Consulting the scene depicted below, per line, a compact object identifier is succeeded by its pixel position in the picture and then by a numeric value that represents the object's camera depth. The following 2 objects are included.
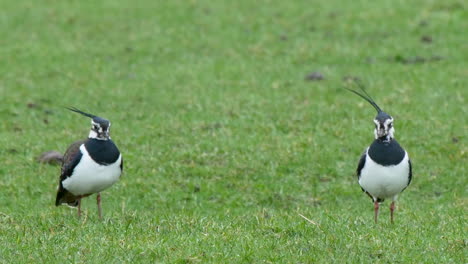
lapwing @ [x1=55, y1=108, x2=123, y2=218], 18.55
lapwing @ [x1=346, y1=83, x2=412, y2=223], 18.14
